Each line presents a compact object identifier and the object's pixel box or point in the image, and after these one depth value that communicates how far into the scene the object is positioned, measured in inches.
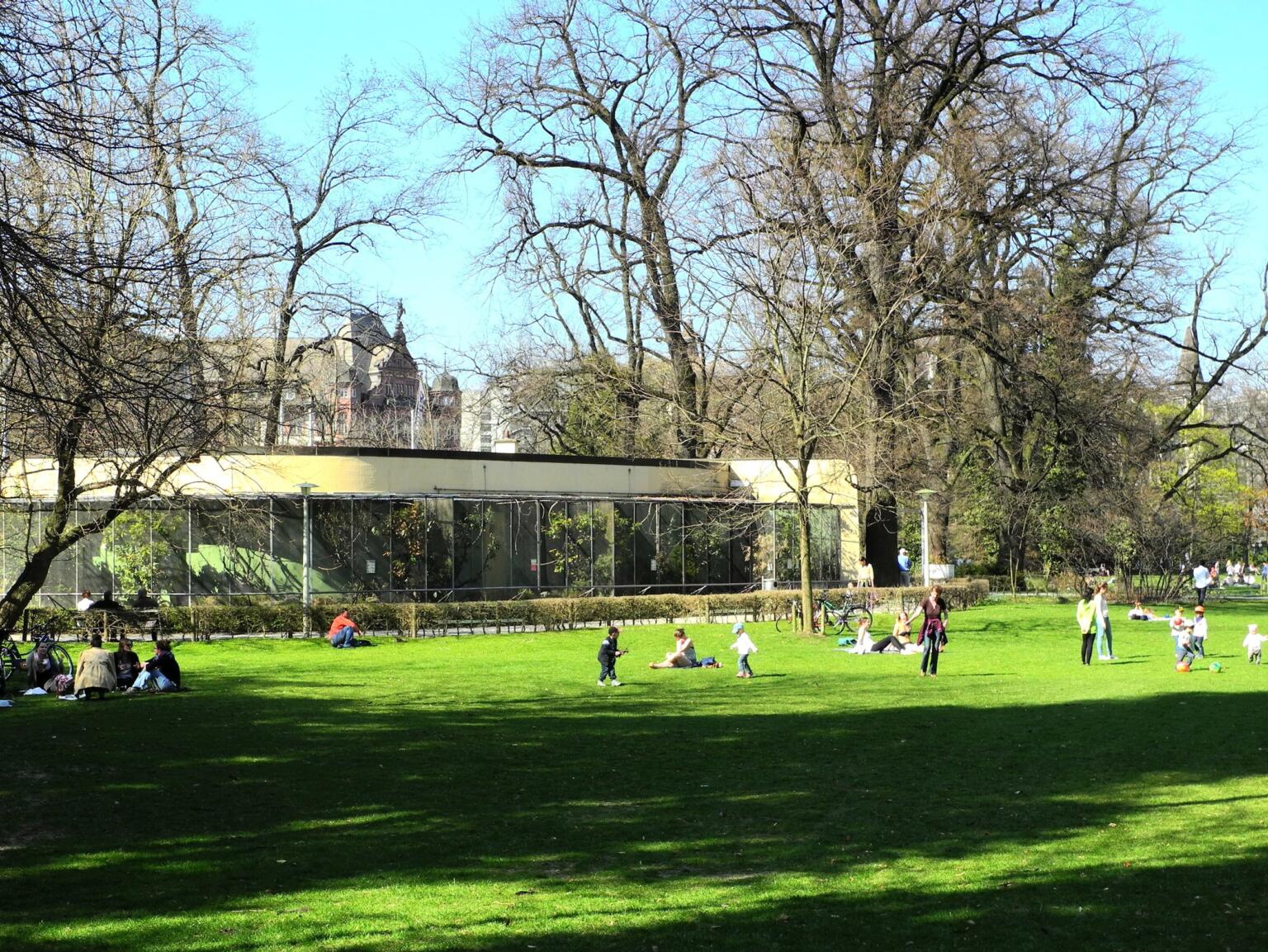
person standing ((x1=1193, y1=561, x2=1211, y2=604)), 1879.9
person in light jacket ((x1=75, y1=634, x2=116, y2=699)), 858.8
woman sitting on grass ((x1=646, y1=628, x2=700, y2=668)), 1096.8
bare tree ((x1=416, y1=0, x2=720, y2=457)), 1744.6
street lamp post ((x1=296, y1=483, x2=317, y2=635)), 1360.7
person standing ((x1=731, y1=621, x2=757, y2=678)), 1000.2
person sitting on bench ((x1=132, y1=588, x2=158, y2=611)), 1412.4
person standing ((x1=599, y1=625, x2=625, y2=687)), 940.0
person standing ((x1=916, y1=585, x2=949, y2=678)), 1019.3
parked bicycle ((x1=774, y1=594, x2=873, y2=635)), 1396.4
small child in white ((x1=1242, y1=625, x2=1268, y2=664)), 1086.4
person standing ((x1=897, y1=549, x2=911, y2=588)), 1868.8
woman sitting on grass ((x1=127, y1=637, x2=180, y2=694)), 909.2
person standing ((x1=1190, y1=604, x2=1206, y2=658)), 1110.4
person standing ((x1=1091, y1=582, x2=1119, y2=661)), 1084.5
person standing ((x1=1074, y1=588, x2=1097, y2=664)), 1081.4
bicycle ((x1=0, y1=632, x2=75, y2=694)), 937.5
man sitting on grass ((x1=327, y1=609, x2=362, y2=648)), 1284.4
